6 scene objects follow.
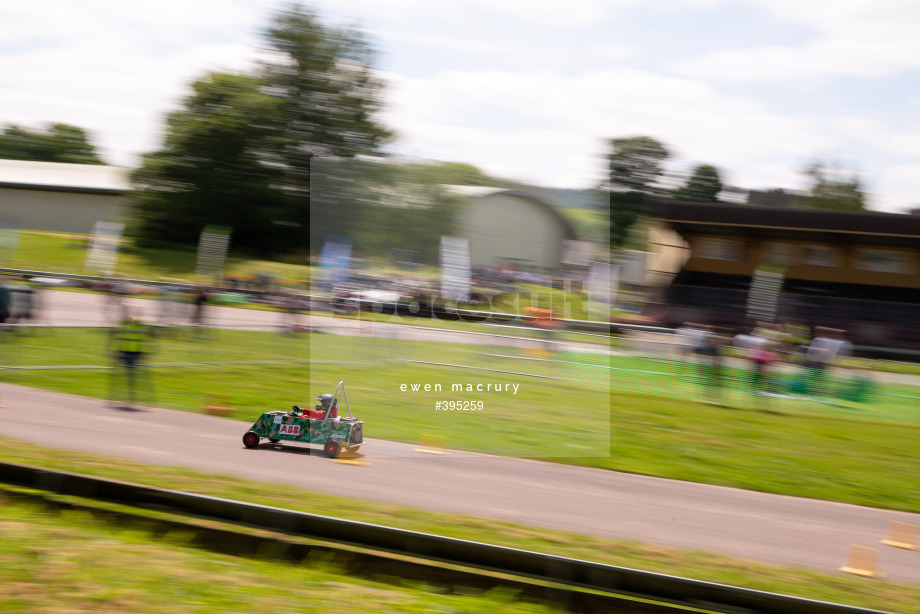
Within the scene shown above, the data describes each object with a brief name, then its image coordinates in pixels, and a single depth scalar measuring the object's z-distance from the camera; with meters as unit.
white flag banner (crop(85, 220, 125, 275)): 37.44
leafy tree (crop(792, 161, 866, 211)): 83.14
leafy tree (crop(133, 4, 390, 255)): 42.84
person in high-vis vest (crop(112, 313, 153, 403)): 13.76
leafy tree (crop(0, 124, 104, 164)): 118.00
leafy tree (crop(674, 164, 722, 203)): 72.31
